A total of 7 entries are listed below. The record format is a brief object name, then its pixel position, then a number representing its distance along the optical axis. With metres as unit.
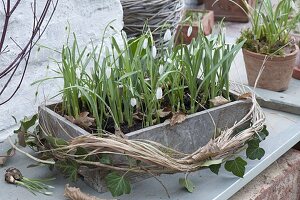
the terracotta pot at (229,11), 3.94
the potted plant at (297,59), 1.81
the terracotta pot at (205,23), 3.09
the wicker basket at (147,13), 2.04
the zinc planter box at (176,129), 1.11
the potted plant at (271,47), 1.61
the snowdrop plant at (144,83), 1.17
